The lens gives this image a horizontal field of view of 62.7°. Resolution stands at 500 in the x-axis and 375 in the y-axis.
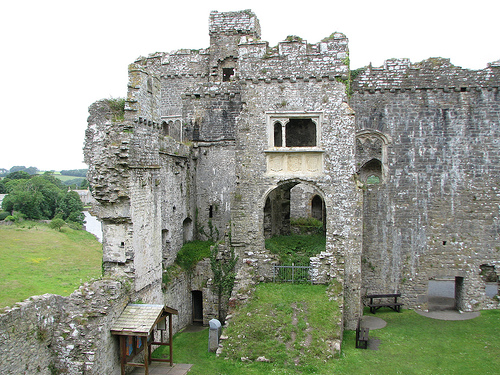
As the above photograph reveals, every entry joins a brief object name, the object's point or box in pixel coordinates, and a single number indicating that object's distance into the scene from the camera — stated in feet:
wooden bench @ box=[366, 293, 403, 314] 57.67
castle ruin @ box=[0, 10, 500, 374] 42.42
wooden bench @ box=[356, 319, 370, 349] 44.11
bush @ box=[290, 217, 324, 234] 69.45
